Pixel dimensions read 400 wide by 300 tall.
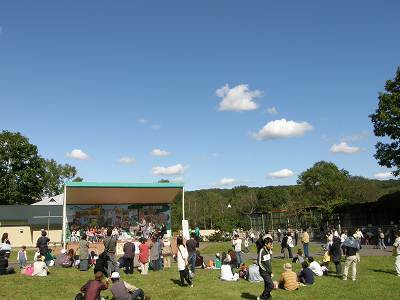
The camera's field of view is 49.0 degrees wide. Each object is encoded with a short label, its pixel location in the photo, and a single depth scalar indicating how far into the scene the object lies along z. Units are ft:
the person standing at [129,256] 57.88
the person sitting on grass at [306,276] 48.21
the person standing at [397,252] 52.67
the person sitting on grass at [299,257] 65.37
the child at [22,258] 63.87
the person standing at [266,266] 37.17
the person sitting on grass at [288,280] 44.50
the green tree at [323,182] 235.20
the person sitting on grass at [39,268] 56.08
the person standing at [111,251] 51.42
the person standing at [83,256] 62.44
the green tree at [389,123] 120.37
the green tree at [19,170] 191.93
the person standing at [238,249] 66.30
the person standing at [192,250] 52.70
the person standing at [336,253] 54.41
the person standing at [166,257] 66.88
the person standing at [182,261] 44.86
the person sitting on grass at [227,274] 52.59
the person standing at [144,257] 57.98
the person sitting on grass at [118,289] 35.19
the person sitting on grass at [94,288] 32.09
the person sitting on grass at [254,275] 51.39
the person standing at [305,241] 72.38
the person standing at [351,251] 49.03
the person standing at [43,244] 64.65
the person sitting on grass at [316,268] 54.29
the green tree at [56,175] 251.80
